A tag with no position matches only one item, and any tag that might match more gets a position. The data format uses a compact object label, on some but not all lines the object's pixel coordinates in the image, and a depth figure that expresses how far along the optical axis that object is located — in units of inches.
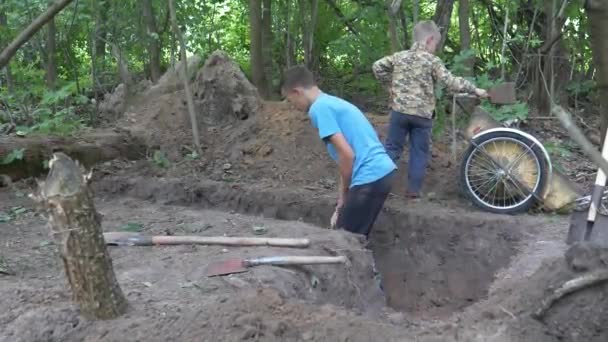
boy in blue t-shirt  192.5
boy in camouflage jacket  262.8
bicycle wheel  255.0
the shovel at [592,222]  177.5
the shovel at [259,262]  169.9
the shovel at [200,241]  195.5
